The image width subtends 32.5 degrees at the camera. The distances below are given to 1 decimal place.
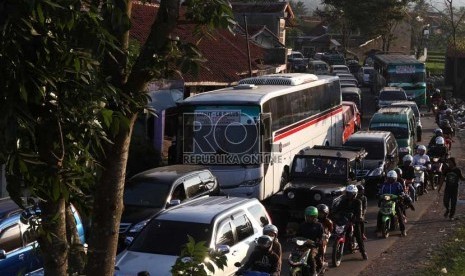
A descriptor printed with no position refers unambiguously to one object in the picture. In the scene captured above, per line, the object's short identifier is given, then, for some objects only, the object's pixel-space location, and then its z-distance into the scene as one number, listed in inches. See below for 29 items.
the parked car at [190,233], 427.2
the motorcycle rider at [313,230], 507.8
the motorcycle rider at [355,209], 586.9
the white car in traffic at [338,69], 2330.5
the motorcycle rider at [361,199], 592.6
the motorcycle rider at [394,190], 671.1
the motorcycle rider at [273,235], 449.1
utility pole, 1238.0
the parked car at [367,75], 2349.9
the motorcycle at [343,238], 566.9
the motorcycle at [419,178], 868.6
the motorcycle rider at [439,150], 952.3
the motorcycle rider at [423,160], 884.8
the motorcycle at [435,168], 930.1
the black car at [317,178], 666.8
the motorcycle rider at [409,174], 794.2
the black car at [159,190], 576.1
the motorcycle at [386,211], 664.4
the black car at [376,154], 860.2
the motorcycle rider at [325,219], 547.0
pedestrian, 730.8
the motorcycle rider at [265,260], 439.5
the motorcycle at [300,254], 483.2
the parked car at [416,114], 1286.9
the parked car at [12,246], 442.6
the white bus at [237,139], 727.7
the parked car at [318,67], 2387.6
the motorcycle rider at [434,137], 984.3
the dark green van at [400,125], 1077.8
